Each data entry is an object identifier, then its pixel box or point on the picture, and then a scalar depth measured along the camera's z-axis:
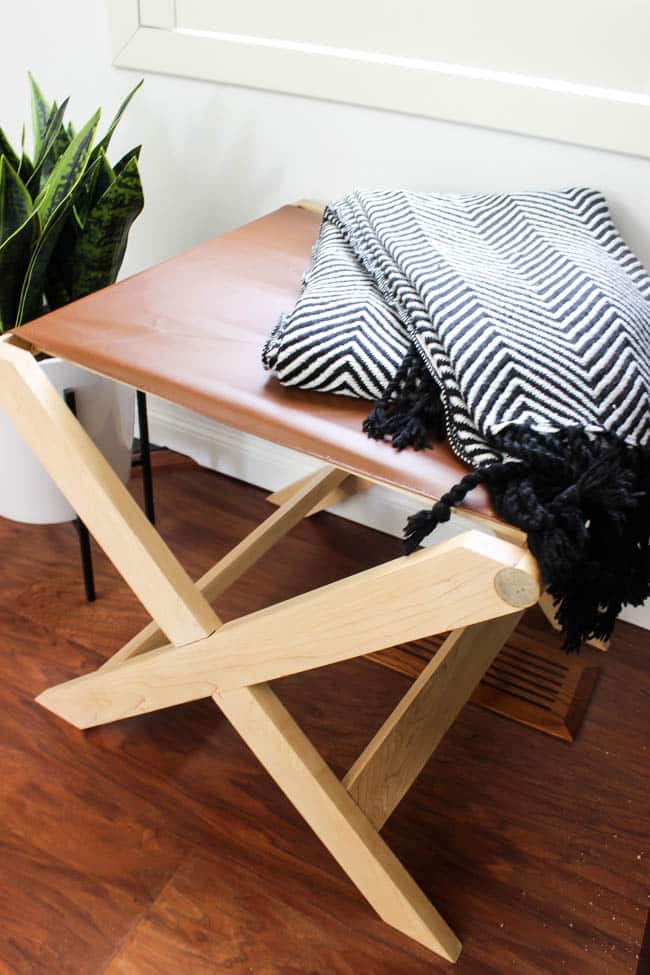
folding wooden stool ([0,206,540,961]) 0.68
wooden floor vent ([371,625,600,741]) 1.18
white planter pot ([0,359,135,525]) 1.17
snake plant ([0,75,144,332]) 1.08
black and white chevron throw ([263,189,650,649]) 0.64
